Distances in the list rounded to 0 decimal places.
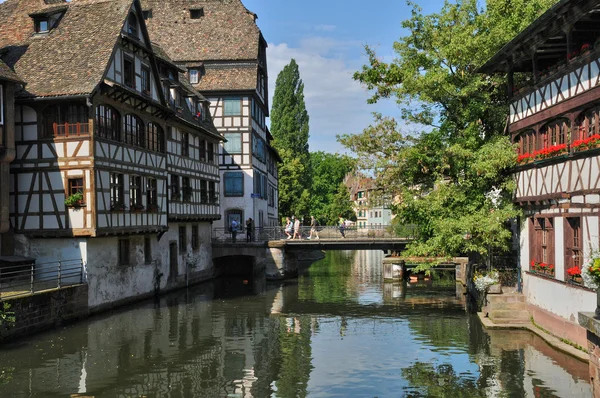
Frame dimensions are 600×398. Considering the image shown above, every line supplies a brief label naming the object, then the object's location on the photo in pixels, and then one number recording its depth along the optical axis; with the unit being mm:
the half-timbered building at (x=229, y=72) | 45438
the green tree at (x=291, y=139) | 68562
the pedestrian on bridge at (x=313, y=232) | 41506
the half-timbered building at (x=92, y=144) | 25359
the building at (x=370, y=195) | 29219
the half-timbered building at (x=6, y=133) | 23594
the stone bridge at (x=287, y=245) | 40062
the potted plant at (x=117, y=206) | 26488
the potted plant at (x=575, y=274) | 17422
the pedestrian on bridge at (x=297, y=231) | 42312
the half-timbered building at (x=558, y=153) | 17109
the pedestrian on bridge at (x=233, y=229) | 41747
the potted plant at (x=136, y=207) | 28219
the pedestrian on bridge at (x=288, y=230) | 41788
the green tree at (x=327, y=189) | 84812
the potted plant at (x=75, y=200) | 25156
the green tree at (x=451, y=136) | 24516
